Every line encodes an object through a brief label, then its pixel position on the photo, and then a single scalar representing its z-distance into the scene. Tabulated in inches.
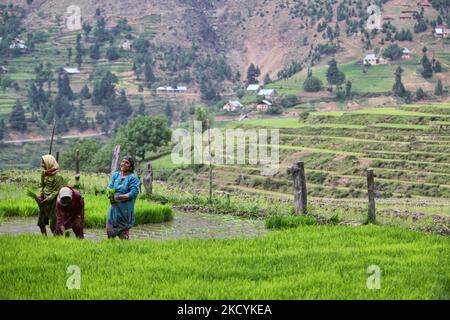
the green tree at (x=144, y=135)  2773.1
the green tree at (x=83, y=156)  2861.7
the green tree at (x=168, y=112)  5643.7
